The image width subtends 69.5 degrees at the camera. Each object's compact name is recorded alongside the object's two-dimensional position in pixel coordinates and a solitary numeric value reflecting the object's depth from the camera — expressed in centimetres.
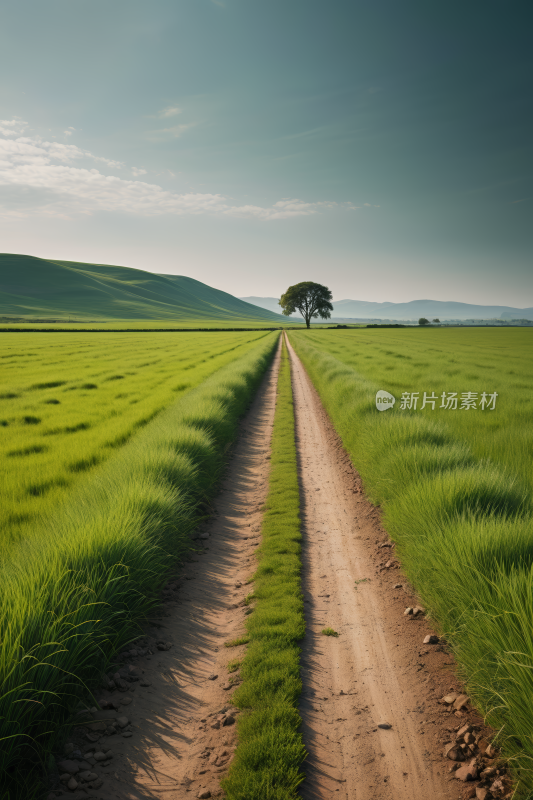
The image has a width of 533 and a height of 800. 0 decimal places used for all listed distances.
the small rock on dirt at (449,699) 346
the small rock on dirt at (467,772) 280
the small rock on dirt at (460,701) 336
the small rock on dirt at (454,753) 298
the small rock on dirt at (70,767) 284
